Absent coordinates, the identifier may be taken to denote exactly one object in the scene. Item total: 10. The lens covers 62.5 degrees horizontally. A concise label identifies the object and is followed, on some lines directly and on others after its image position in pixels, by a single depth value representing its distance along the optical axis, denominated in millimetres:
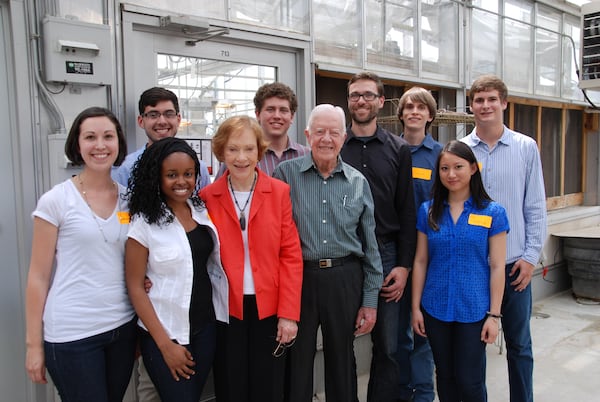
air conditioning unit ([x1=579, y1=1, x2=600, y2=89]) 4734
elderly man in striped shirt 2006
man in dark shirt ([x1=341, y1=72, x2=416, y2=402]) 2311
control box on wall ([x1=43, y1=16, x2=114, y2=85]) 2154
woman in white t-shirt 1581
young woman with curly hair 1653
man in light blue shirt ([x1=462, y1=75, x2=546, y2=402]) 2398
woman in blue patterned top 2086
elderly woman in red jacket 1845
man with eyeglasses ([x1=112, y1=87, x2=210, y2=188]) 2232
